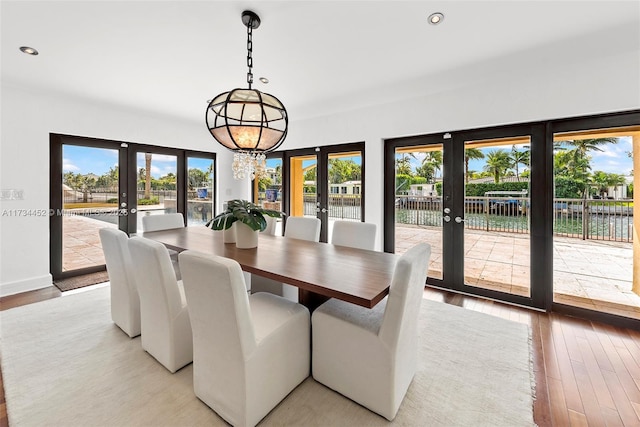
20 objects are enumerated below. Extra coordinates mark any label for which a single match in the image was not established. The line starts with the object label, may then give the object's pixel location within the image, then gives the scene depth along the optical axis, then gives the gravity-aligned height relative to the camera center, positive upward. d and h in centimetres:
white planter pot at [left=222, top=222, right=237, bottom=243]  279 -23
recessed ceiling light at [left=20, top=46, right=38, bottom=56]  250 +146
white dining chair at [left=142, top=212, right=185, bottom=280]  348 -13
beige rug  159 -113
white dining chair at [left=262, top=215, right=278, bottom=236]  357 -18
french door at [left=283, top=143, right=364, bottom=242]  451 +51
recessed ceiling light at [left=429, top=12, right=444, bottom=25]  201 +143
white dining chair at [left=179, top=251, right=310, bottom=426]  140 -73
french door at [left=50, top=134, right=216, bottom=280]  391 +35
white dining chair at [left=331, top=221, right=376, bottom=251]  281 -23
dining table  156 -37
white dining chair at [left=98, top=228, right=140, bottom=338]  223 -56
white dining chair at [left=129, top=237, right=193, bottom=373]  182 -65
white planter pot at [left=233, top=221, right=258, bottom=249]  257 -22
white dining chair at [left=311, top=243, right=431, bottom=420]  148 -76
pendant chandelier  203 +72
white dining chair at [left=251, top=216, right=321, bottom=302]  285 -28
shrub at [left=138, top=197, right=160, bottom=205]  476 +19
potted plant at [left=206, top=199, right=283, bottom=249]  249 -8
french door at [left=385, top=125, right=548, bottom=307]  316 +9
